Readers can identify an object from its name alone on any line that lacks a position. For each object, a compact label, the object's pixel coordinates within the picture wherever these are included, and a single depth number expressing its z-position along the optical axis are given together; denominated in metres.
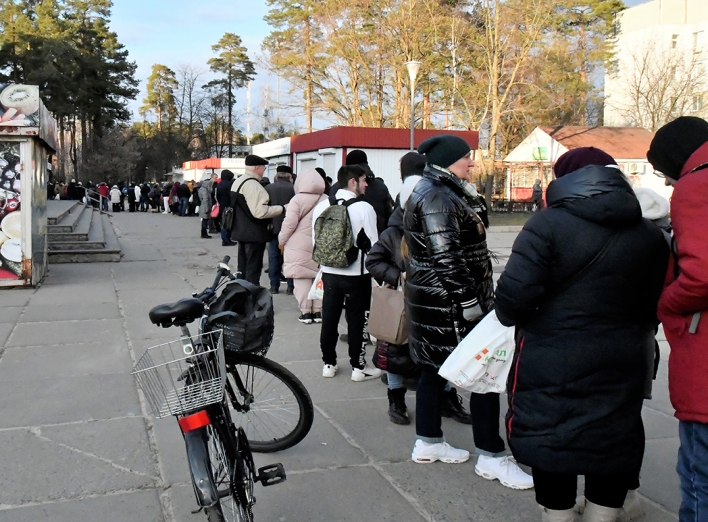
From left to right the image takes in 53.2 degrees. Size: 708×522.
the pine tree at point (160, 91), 78.88
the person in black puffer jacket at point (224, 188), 13.19
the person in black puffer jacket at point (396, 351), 4.47
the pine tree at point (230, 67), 66.50
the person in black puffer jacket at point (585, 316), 2.43
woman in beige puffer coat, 7.66
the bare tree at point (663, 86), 33.62
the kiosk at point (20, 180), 8.82
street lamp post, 19.88
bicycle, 2.54
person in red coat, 2.12
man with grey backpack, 5.27
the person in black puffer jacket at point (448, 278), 3.35
